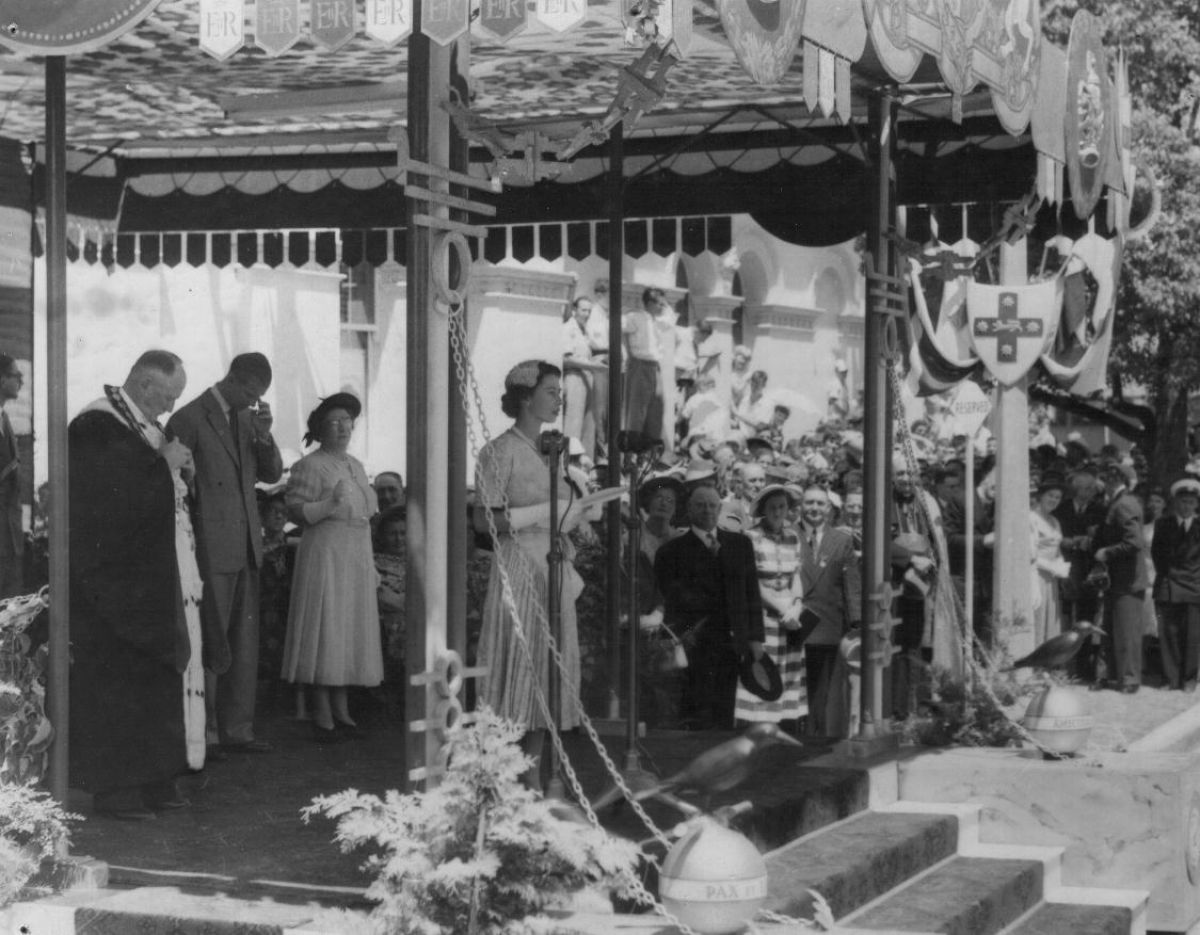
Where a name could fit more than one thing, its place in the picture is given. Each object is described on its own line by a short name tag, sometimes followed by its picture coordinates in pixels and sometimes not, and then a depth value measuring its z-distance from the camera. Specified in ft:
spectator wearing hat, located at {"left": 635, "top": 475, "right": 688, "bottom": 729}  35.24
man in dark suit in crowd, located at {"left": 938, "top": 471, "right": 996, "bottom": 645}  51.67
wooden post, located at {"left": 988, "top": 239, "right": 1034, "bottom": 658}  50.85
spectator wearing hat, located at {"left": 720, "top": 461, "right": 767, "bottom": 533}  39.52
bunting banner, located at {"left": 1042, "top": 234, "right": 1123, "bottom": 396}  38.42
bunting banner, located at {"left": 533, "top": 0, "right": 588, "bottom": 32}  20.63
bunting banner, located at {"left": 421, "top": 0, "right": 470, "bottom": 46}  20.29
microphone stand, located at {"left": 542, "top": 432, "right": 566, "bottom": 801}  24.59
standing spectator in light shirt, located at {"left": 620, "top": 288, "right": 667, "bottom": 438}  68.23
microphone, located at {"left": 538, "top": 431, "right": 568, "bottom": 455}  24.64
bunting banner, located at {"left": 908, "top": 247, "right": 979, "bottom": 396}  48.49
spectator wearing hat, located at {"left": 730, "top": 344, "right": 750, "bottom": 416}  82.84
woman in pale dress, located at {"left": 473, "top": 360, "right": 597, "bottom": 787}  25.61
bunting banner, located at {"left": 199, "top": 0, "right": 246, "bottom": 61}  21.93
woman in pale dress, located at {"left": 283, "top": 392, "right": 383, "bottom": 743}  32.83
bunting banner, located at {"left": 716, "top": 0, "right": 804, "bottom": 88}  21.85
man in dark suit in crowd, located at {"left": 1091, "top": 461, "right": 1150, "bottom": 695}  53.11
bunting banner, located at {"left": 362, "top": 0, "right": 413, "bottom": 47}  20.94
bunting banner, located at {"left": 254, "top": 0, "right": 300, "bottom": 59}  21.88
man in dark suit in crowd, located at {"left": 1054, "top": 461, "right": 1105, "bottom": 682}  55.52
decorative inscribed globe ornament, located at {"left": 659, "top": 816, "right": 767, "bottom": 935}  19.97
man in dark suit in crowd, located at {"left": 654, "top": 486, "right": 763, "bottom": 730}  34.96
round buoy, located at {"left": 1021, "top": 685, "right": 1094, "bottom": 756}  32.65
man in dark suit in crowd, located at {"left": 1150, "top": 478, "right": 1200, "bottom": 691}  54.19
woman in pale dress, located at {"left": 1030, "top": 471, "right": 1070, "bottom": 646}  54.44
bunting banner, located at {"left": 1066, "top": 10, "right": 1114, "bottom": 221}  30.99
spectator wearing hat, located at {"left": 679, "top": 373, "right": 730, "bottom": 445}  76.48
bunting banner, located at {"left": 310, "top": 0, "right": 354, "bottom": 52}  21.89
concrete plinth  31.73
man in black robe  25.39
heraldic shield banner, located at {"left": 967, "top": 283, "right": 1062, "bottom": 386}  42.47
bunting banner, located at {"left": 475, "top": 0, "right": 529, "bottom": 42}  20.89
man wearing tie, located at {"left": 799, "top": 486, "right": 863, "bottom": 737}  38.50
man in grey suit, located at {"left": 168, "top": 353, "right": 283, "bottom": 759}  29.12
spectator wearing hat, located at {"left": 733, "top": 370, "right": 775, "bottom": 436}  79.19
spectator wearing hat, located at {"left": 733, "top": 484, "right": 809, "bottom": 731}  37.19
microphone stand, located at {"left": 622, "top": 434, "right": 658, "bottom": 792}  26.43
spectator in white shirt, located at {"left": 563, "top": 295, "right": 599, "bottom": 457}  63.00
